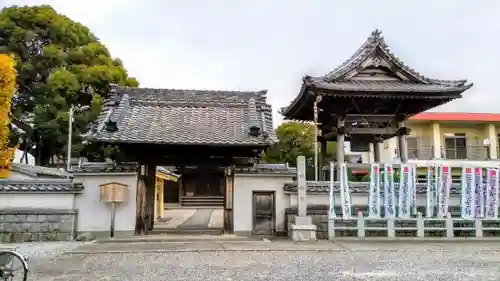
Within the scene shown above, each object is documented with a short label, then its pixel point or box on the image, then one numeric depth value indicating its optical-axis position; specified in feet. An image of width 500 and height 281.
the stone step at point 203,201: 125.49
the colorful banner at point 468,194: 50.01
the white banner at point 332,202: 48.00
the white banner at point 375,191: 49.02
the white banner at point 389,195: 49.14
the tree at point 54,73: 87.56
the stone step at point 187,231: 53.21
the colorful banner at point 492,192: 50.26
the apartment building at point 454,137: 107.34
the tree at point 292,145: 123.44
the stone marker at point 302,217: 46.39
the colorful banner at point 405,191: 49.55
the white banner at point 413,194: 49.85
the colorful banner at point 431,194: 49.80
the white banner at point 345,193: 48.37
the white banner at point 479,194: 50.01
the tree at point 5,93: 61.00
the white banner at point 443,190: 49.93
